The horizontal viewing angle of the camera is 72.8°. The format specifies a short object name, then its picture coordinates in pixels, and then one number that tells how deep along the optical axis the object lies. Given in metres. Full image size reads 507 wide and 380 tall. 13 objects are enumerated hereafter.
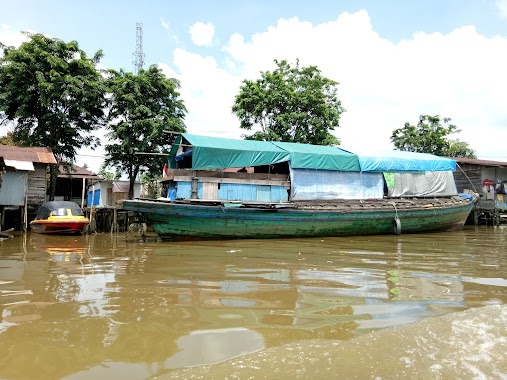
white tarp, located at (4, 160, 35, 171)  14.22
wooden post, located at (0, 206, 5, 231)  14.09
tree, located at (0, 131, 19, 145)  22.66
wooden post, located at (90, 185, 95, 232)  16.23
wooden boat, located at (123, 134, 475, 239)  11.03
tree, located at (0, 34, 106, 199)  16.77
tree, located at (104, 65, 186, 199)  18.22
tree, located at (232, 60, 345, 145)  20.69
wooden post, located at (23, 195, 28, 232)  14.80
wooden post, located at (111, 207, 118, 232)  16.01
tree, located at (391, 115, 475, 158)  27.61
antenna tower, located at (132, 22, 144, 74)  26.83
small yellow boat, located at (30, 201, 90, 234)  13.80
